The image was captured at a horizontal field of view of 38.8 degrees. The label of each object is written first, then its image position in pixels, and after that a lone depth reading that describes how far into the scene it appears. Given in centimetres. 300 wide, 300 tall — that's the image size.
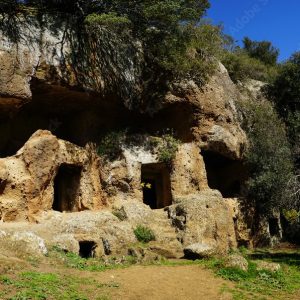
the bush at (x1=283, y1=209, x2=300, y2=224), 2105
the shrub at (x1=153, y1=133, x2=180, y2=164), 1961
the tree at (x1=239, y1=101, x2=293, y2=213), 2120
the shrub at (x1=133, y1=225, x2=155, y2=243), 1578
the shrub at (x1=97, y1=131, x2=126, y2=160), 1911
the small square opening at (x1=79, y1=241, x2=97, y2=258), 1423
